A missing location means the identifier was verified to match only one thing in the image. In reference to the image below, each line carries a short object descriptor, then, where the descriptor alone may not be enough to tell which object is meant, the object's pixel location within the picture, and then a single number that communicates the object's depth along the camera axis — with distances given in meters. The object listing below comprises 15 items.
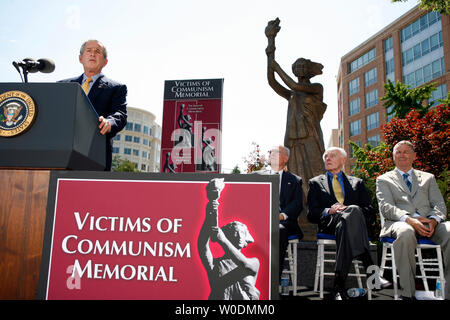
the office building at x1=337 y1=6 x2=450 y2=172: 28.89
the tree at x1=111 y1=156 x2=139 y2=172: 32.48
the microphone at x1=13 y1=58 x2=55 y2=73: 3.35
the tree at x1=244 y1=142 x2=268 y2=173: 13.81
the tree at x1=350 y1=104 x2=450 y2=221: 11.04
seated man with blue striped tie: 2.76
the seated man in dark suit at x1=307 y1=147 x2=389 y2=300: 2.78
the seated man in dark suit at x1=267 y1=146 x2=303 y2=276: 3.17
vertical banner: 8.98
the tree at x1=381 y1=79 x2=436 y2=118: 18.16
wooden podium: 1.41
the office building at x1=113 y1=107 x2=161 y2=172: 68.00
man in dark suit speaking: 2.11
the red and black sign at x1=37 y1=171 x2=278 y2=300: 1.30
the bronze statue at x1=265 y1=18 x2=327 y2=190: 6.11
